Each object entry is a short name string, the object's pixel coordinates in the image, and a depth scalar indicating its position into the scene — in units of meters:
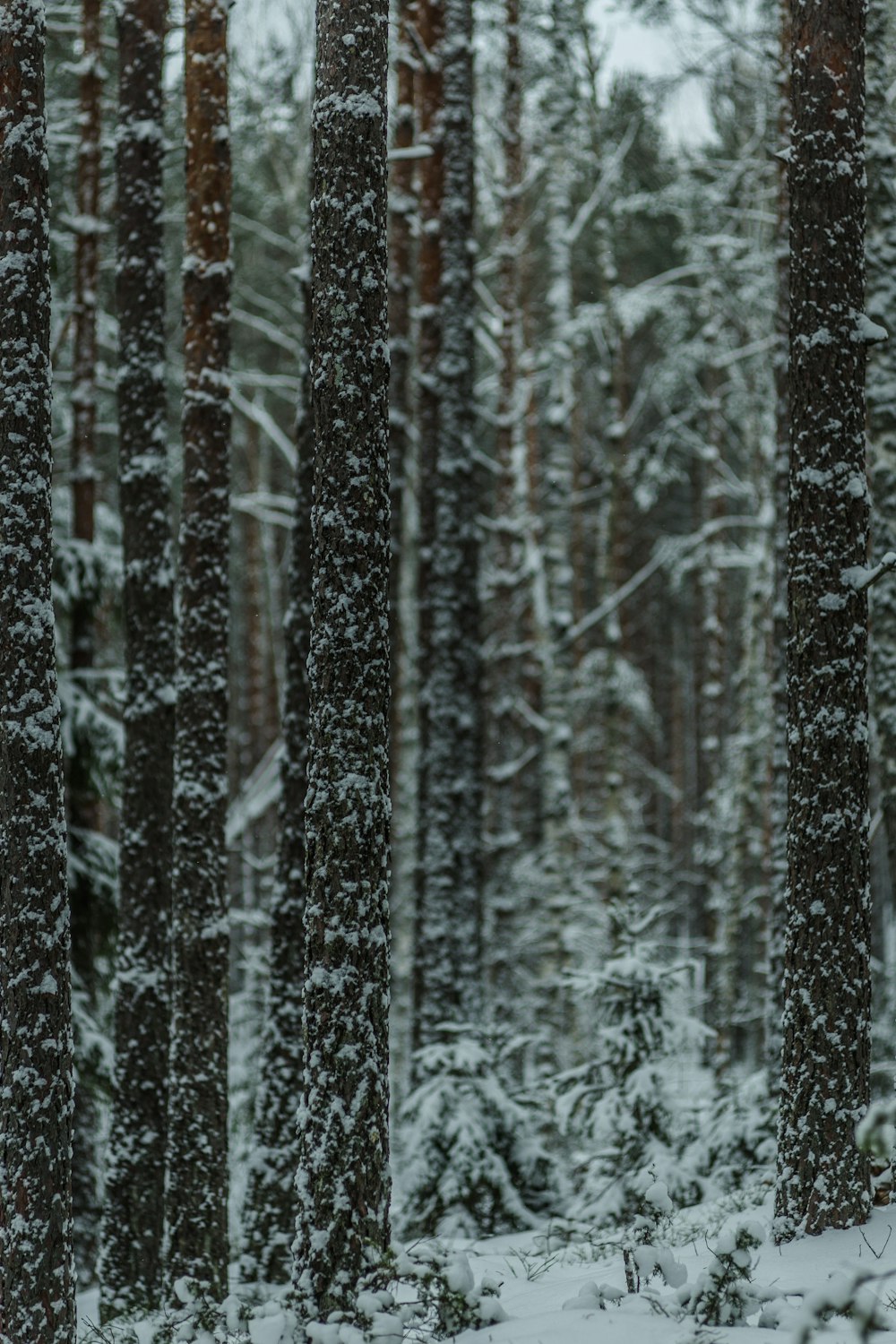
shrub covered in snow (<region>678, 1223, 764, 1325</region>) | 10.33
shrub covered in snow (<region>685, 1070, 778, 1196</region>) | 17.89
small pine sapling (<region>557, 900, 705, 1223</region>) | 18.69
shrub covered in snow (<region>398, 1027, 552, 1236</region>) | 19.45
